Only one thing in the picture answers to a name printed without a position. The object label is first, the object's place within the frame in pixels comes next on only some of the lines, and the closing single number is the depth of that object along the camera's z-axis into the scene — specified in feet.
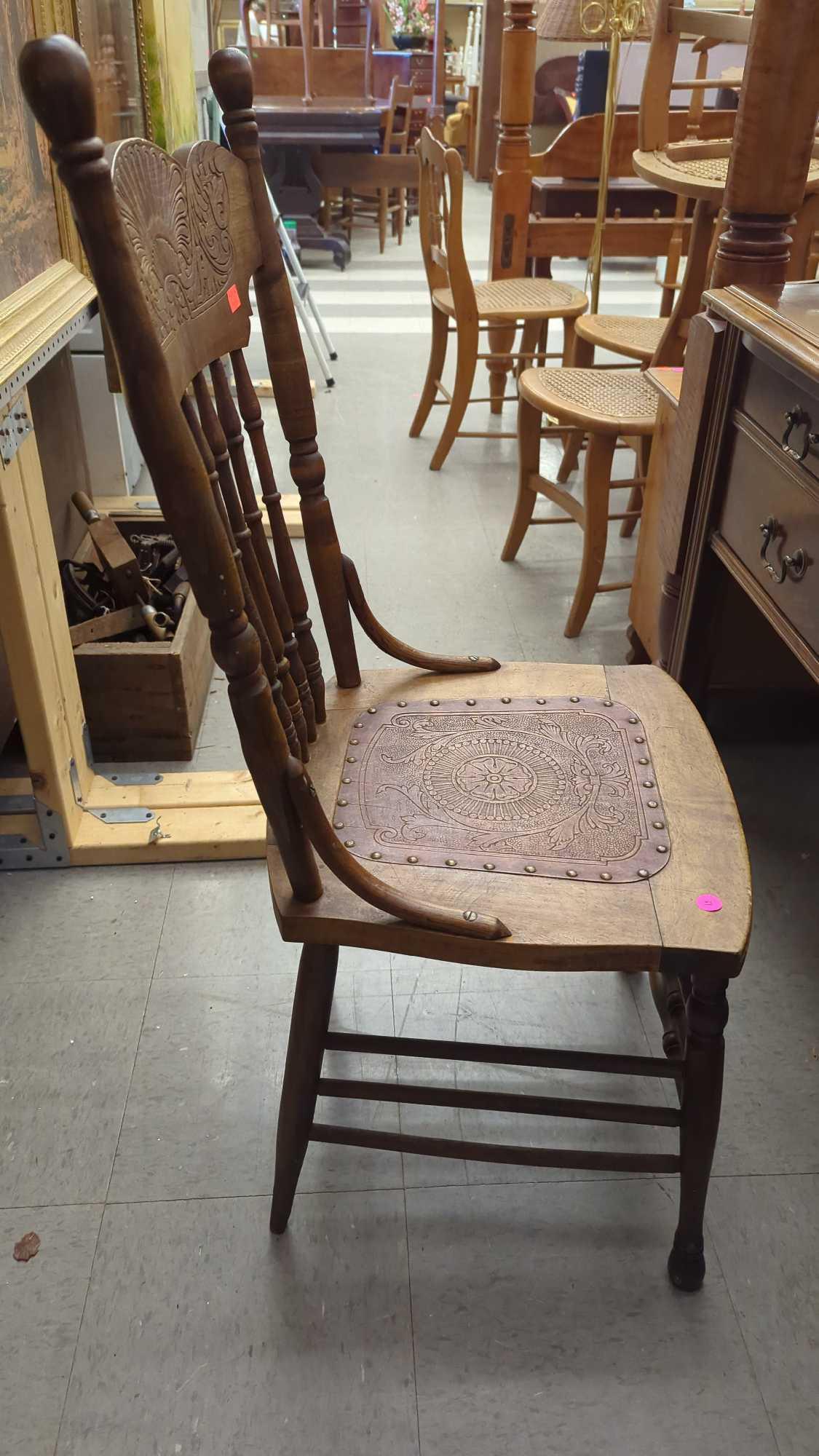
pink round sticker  3.19
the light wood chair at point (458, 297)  10.01
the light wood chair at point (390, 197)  22.93
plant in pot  34.06
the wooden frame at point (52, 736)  4.97
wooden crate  6.44
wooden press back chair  2.70
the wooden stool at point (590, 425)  7.52
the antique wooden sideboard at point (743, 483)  3.94
